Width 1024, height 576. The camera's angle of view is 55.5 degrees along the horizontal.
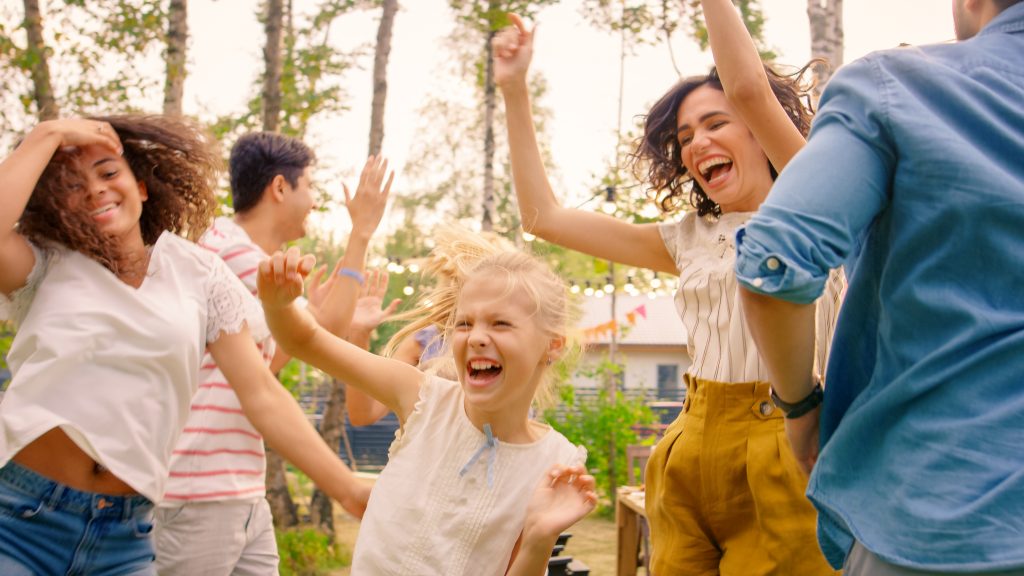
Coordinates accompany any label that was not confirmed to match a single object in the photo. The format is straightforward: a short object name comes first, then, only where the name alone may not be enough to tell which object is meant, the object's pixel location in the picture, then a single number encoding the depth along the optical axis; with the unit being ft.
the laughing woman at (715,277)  6.30
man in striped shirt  8.89
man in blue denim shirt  3.36
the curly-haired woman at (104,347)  6.44
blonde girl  6.82
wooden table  21.45
